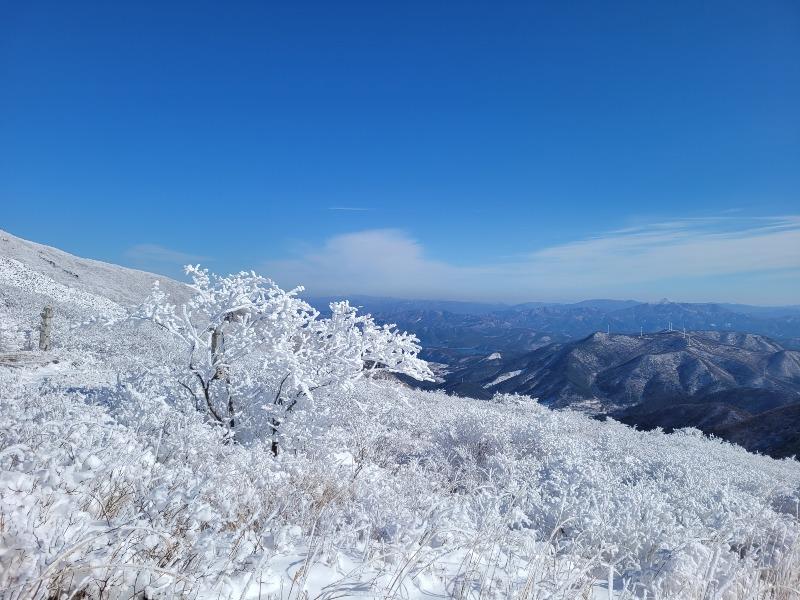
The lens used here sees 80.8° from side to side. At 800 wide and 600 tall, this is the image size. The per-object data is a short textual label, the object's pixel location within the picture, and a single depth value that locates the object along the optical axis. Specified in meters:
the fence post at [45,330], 17.73
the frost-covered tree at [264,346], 8.43
